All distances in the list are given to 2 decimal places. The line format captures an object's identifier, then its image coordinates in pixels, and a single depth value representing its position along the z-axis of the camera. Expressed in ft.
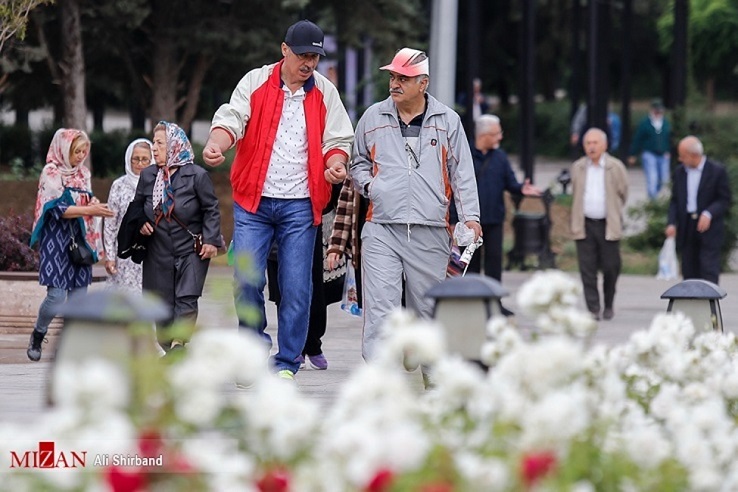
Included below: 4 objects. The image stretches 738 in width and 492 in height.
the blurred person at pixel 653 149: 200.85
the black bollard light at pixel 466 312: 42.83
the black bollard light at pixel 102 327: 31.68
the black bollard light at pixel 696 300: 60.39
